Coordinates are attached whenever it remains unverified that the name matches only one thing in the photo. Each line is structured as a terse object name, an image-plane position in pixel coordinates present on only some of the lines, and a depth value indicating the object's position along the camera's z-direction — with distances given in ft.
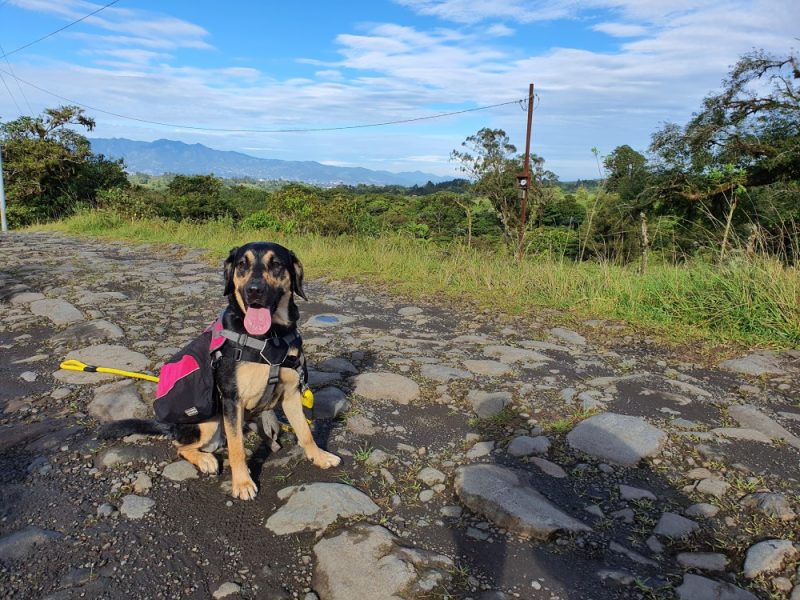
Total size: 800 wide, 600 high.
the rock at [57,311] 18.56
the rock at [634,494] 8.79
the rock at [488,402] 12.10
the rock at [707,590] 6.52
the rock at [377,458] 9.96
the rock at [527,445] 10.35
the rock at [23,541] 7.03
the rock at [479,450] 10.25
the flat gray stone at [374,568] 6.66
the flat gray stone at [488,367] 14.49
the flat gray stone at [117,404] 11.51
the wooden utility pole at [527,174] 46.73
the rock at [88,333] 16.48
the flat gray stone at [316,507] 8.00
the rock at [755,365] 14.47
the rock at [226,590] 6.61
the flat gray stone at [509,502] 7.88
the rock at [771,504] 8.14
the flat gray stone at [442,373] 14.01
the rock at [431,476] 9.36
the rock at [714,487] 8.80
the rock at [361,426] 11.28
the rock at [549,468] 9.55
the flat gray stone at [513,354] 15.67
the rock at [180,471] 9.33
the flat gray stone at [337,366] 14.64
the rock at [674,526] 7.84
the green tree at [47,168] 65.72
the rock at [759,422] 10.71
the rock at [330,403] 12.00
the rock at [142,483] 8.85
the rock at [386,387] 12.93
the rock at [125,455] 9.59
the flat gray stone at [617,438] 10.11
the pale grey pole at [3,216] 56.95
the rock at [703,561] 7.13
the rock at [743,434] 10.68
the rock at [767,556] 6.95
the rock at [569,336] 17.63
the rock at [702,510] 8.29
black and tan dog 9.18
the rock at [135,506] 8.17
